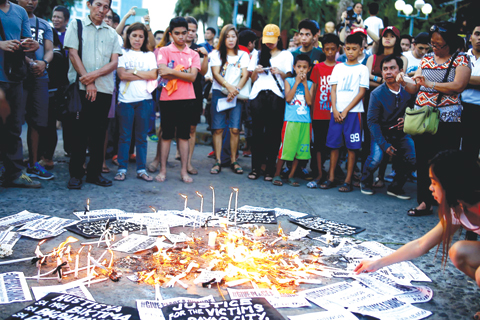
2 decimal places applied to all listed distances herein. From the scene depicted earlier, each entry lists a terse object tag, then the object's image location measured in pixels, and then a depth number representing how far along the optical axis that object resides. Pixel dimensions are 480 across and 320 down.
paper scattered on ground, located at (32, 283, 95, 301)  2.52
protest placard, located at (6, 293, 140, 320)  2.22
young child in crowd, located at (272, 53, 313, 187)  6.04
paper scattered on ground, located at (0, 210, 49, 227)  3.67
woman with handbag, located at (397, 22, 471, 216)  4.45
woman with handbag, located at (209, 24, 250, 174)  6.38
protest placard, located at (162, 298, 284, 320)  2.34
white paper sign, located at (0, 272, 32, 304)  2.45
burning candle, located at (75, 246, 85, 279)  2.74
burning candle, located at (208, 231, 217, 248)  3.47
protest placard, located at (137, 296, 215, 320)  2.33
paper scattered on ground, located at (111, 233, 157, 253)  3.31
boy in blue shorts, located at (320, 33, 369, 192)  5.78
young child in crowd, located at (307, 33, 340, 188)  6.13
